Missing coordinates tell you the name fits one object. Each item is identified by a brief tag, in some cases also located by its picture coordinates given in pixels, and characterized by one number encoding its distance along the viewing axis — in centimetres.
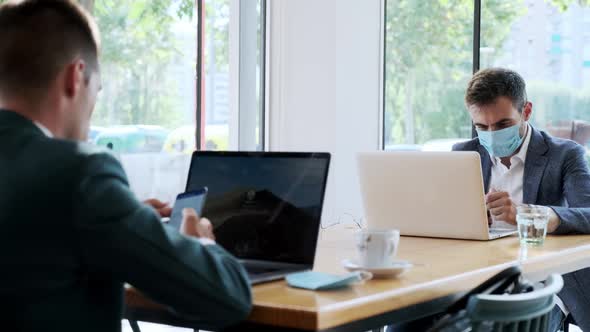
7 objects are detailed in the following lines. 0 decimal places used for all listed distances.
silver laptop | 366
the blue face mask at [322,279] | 289
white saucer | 303
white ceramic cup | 305
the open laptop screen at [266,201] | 307
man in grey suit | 382
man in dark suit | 257
